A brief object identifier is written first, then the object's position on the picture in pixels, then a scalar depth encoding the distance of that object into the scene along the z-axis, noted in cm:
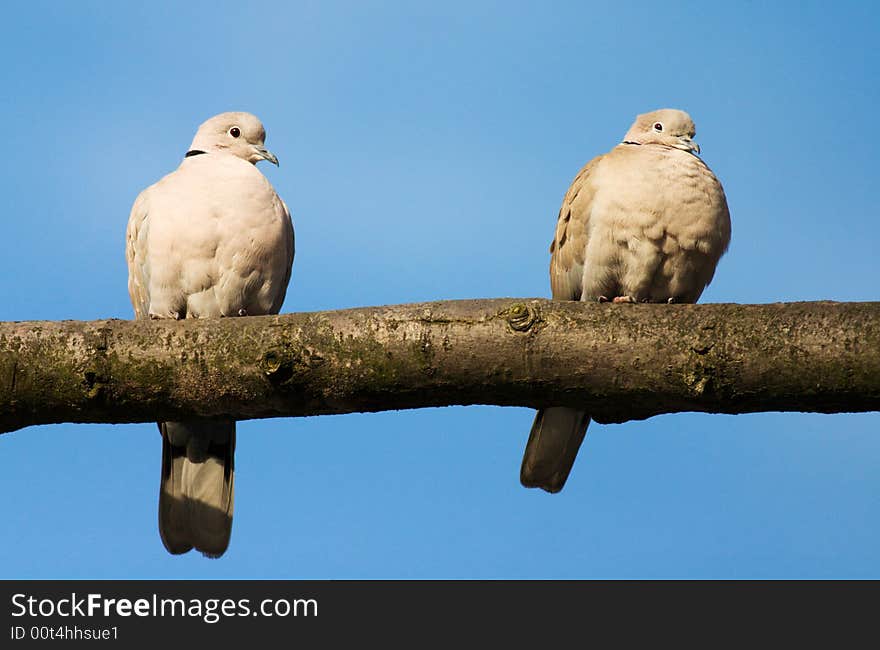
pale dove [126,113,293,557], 1130
